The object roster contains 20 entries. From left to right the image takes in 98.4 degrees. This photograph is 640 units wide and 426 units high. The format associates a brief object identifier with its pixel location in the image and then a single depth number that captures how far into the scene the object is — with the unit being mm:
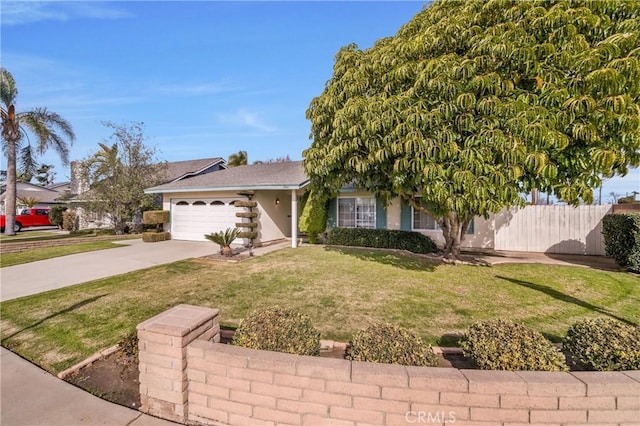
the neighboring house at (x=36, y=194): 28962
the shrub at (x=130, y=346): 3527
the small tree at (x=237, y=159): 28641
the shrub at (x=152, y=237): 14117
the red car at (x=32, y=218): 22625
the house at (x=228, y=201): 12969
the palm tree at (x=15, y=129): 16016
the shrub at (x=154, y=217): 14523
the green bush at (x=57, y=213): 23219
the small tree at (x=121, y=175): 16641
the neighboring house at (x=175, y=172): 18520
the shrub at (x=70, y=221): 21344
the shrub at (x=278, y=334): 2791
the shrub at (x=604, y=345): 2521
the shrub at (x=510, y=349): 2514
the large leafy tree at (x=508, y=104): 5199
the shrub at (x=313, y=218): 12391
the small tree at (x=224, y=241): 10180
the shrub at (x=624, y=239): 7632
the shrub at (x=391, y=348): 2607
